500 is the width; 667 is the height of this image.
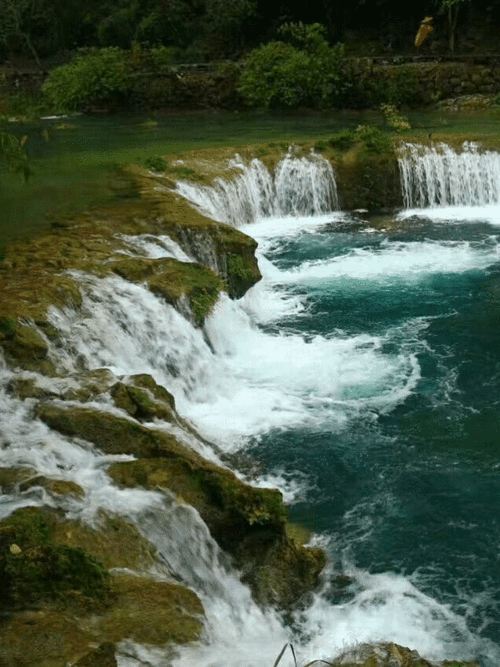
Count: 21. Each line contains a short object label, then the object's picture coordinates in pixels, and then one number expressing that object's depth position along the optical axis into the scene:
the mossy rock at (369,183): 18.56
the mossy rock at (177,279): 10.34
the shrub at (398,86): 27.59
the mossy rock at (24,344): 8.28
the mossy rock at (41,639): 4.71
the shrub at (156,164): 16.45
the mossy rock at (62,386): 7.76
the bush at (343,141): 19.09
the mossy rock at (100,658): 4.51
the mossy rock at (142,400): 7.69
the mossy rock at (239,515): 6.56
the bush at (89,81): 28.56
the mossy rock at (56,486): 6.27
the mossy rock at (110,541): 5.82
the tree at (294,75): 27.55
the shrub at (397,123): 20.91
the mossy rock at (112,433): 7.08
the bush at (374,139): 18.84
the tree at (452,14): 28.39
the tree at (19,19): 37.41
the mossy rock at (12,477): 6.39
